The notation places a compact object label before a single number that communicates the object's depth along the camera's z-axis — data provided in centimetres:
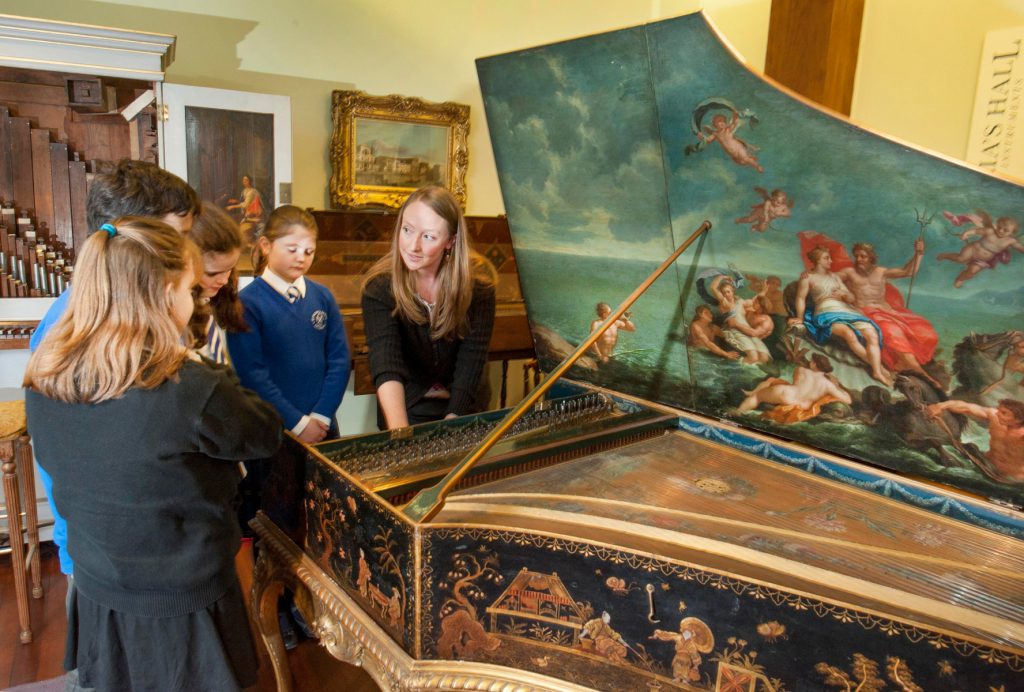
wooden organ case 303
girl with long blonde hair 136
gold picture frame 429
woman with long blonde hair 221
